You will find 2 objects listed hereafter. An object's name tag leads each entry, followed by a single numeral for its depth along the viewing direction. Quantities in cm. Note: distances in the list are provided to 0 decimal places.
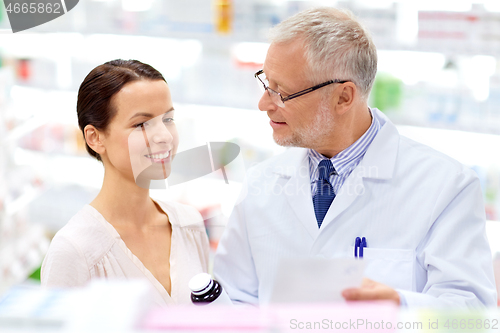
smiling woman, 136
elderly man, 135
